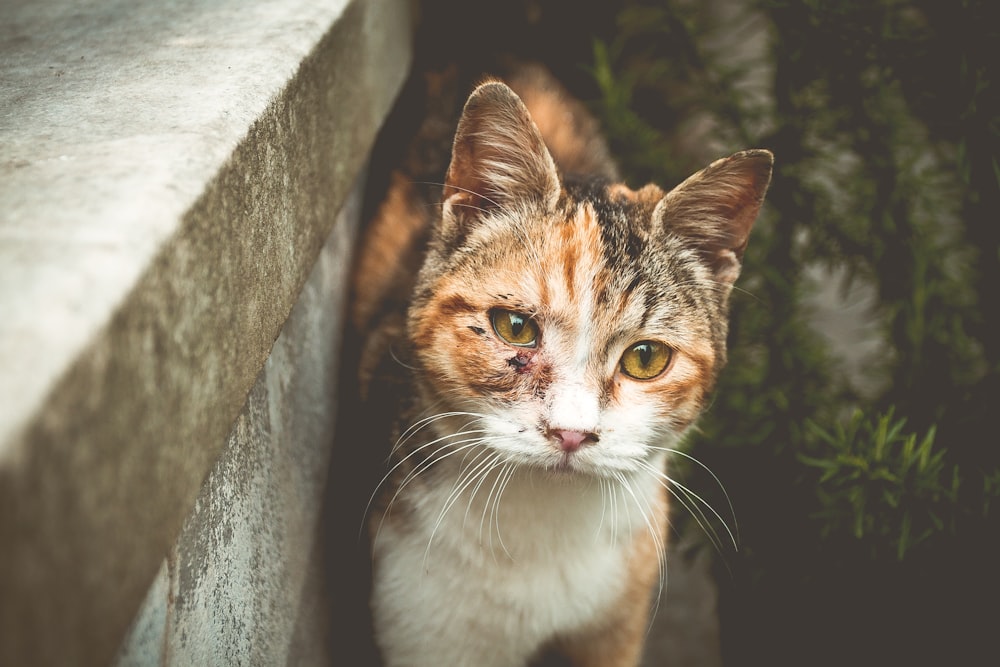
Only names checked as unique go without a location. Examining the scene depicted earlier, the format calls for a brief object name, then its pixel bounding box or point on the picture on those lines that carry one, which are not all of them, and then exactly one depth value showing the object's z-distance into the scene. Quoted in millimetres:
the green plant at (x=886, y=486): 471
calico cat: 427
